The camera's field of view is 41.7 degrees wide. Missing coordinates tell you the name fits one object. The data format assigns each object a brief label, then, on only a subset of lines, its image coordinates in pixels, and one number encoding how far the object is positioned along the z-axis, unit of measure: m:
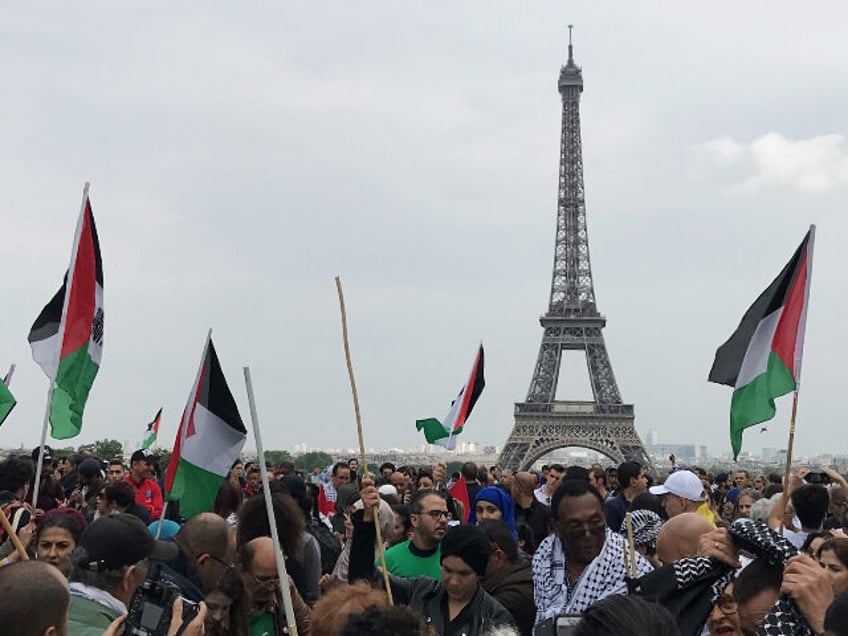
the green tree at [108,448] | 49.68
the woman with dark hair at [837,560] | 4.36
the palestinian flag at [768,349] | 6.28
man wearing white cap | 7.95
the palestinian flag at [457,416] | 15.34
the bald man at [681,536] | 5.03
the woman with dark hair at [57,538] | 5.65
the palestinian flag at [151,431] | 22.27
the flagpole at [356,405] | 5.43
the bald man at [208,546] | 5.70
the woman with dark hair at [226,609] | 4.36
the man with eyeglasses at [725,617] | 4.30
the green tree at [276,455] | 85.34
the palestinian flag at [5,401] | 7.97
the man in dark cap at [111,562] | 4.73
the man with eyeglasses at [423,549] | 6.57
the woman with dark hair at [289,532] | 6.11
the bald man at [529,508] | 10.34
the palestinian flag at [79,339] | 8.19
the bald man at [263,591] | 4.90
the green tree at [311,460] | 112.88
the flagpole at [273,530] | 4.20
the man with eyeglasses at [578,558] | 5.05
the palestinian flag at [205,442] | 6.37
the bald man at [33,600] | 3.37
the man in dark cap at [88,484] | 10.98
